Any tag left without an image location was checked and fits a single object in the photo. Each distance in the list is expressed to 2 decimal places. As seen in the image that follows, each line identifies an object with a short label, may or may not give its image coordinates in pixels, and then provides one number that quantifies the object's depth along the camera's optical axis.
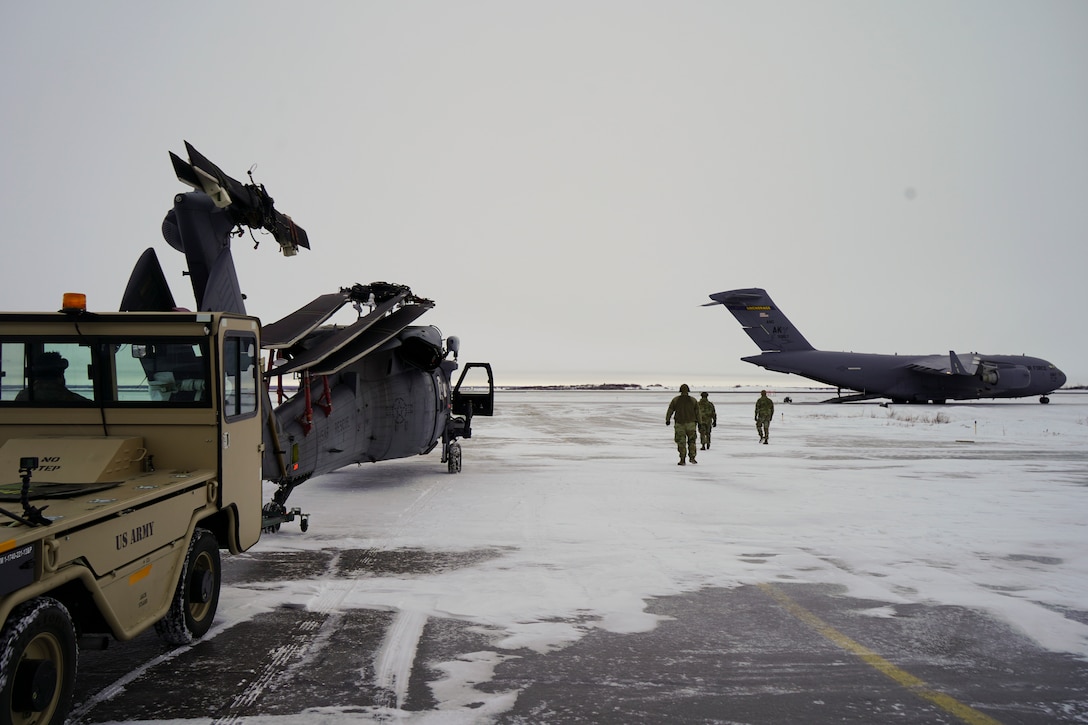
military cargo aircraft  50.06
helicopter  8.94
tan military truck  4.86
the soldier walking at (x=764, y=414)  24.31
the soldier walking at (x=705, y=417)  21.69
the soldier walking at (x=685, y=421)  18.64
